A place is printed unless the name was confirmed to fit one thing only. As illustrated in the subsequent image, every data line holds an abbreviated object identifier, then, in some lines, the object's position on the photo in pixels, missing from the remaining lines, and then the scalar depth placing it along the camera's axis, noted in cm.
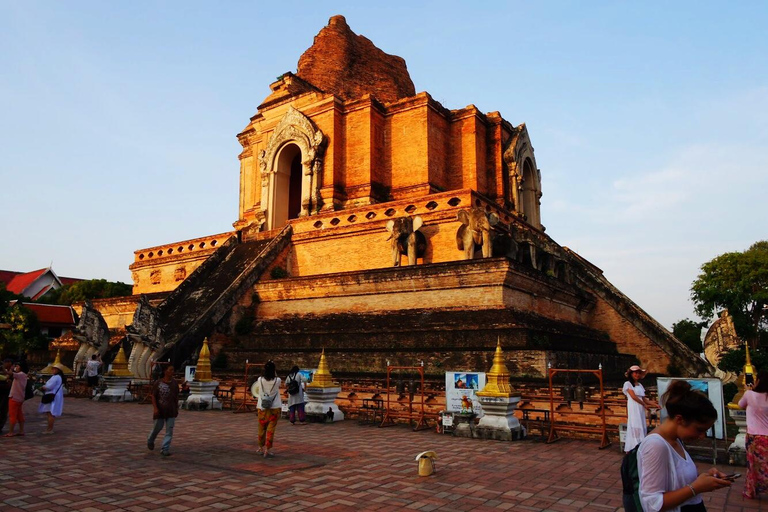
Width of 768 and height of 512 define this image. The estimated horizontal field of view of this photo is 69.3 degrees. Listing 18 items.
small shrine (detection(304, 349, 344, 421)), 1164
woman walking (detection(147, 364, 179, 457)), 793
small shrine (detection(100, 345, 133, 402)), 1566
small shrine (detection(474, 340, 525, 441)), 942
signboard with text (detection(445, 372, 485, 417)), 1012
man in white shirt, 1708
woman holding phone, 284
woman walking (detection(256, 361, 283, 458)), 776
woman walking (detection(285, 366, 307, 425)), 1145
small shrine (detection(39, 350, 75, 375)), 1872
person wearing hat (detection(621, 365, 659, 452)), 705
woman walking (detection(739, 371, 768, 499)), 598
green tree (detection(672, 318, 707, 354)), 4531
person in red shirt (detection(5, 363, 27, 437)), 945
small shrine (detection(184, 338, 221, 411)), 1361
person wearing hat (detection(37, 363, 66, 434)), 979
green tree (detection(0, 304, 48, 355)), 2848
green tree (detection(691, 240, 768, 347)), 3484
